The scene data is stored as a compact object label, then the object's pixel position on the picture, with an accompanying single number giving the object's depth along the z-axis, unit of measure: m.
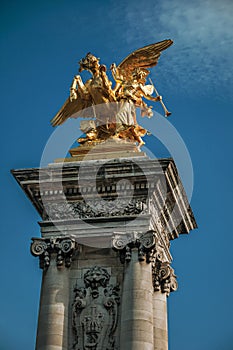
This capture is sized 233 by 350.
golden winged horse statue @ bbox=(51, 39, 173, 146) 23.77
